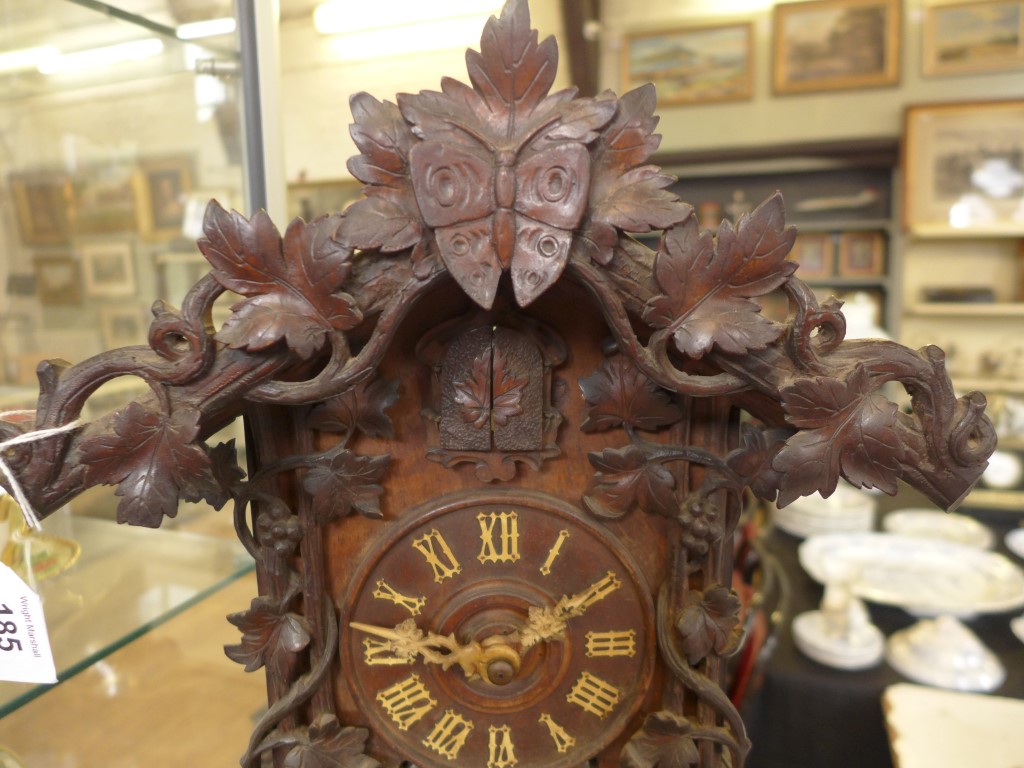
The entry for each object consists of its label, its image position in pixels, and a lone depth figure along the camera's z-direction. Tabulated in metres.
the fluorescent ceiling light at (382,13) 1.38
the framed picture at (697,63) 3.75
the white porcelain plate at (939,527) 1.92
